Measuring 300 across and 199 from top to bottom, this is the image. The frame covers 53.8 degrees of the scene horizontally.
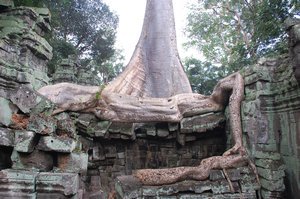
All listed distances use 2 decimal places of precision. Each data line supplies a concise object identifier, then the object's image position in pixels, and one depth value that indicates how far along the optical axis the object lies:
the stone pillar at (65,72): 10.66
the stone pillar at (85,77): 11.34
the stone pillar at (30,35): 5.50
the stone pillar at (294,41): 3.21
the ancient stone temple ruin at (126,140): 2.35
